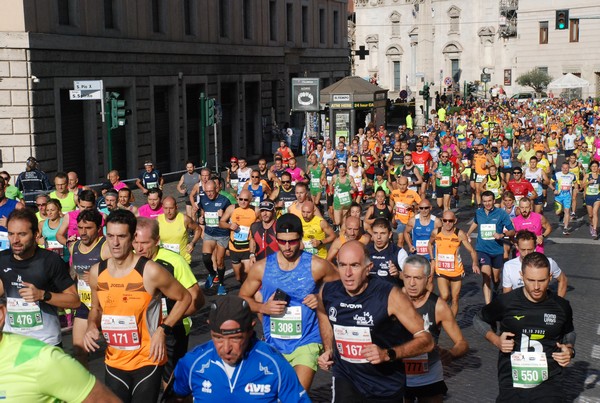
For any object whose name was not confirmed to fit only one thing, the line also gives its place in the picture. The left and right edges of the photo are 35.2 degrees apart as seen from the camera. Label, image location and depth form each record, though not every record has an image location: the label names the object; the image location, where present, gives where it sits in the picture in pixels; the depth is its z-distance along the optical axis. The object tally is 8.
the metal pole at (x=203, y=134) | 29.18
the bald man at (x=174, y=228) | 11.58
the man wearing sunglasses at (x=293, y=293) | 7.12
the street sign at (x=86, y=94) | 19.39
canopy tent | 54.19
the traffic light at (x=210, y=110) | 28.36
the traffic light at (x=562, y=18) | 29.63
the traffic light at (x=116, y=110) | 20.67
